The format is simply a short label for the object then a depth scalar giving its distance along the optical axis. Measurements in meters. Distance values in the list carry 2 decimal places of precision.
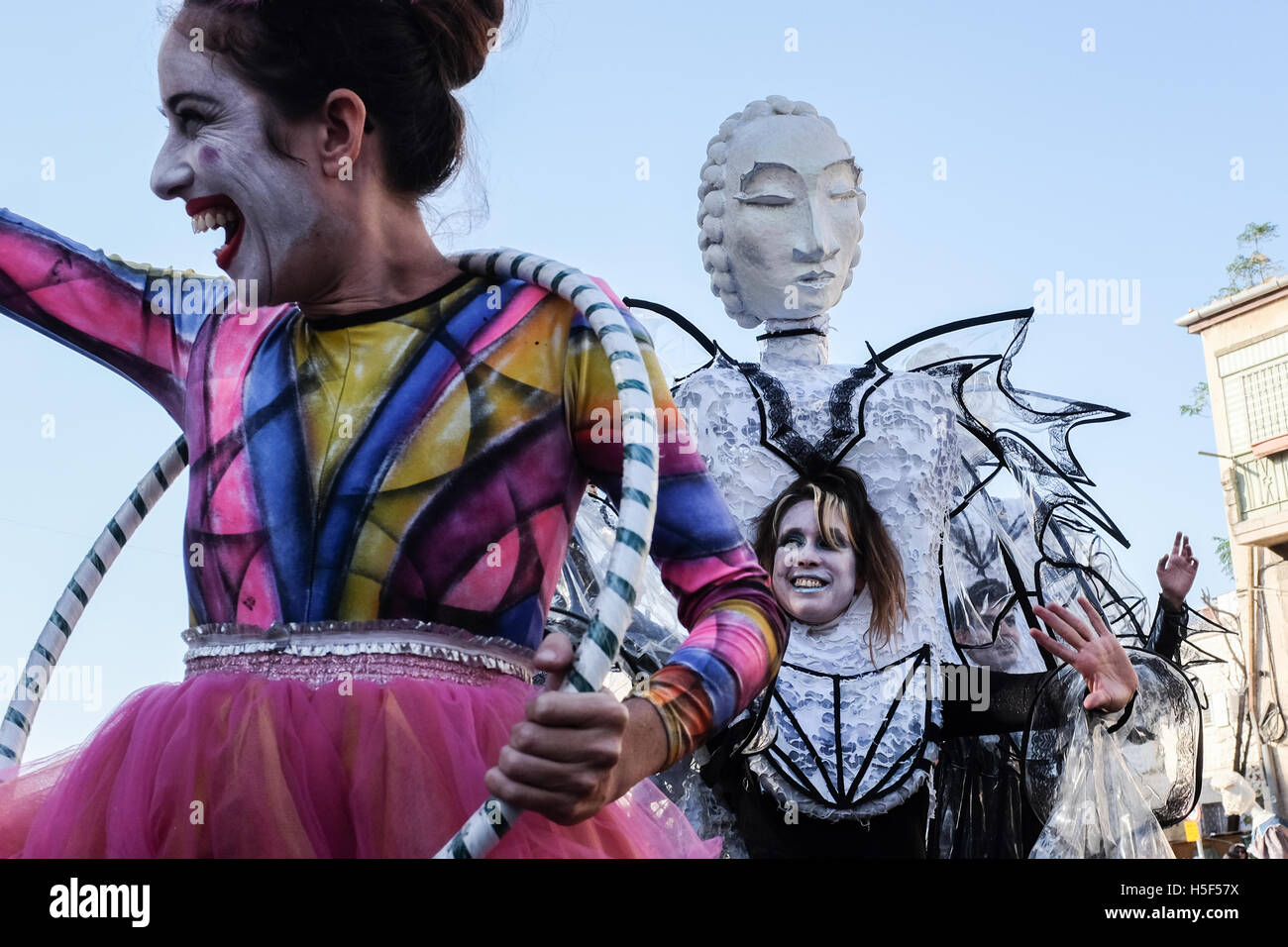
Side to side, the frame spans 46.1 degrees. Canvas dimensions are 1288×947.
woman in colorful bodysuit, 1.27
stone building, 12.33
